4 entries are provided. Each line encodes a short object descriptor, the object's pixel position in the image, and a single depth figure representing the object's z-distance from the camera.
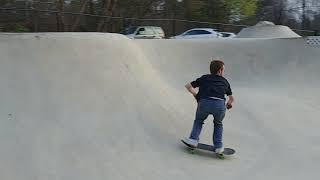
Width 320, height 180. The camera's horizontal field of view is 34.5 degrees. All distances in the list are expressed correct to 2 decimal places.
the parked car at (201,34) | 31.49
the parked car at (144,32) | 31.06
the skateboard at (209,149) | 7.88
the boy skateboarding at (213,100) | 7.60
